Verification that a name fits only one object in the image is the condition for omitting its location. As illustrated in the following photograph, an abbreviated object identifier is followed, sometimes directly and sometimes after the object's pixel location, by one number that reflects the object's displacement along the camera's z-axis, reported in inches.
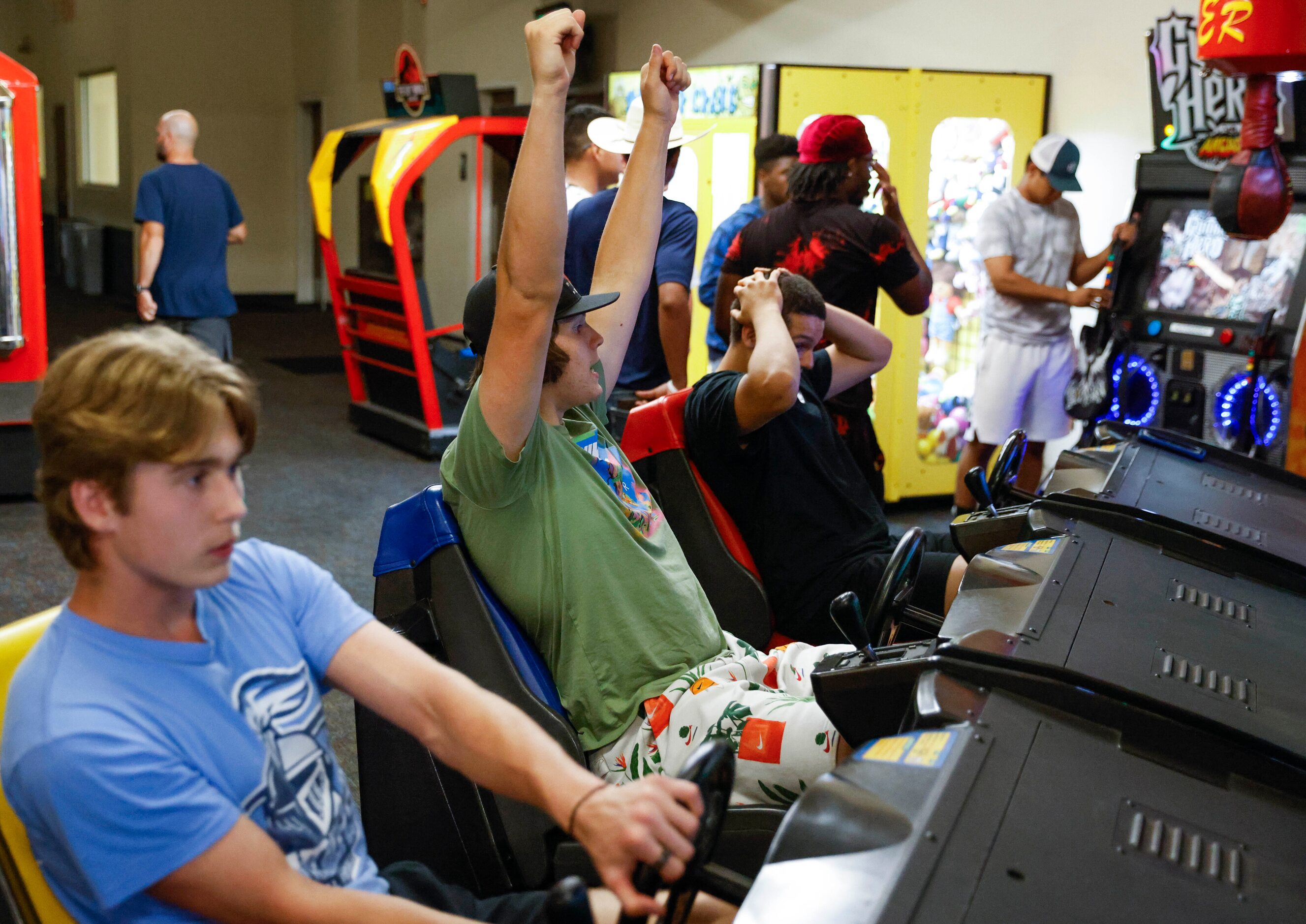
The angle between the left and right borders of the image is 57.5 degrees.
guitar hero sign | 154.8
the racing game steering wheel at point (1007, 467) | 94.2
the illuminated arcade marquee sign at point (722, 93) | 187.5
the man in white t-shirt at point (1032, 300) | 178.7
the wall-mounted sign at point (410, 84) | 264.4
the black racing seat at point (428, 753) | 67.1
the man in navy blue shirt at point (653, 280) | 142.9
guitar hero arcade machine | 146.8
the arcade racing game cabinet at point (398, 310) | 231.9
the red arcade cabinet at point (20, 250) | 175.6
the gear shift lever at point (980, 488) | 88.7
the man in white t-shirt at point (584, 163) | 155.0
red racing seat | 94.5
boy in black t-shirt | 94.3
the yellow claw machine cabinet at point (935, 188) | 186.7
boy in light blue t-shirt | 41.3
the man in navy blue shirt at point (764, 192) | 167.0
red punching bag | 113.5
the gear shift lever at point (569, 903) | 36.5
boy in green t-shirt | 65.6
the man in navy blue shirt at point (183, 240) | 204.2
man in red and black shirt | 141.1
